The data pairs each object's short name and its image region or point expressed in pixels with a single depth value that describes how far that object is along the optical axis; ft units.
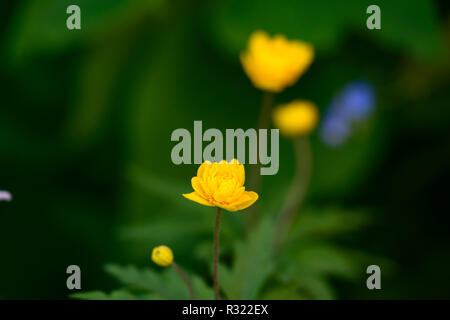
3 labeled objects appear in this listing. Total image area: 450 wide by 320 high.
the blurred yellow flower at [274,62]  1.42
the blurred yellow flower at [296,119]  1.49
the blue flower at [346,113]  1.85
